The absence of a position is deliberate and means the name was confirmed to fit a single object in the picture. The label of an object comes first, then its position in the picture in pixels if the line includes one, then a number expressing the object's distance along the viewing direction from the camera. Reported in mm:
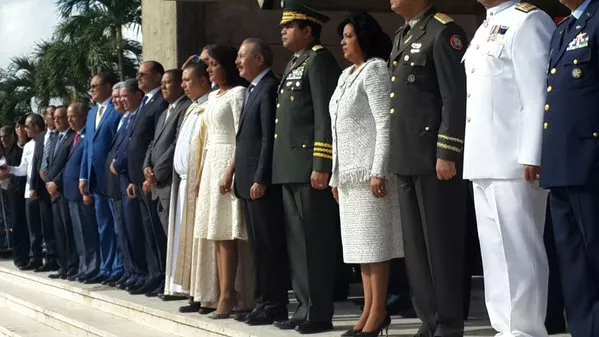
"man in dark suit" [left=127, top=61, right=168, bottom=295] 9039
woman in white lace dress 7301
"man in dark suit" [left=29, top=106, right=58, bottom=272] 11984
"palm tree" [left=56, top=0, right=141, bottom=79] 27391
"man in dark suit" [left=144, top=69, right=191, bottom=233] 8422
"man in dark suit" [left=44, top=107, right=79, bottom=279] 11359
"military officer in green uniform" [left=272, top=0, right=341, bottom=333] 6453
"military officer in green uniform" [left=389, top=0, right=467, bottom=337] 5328
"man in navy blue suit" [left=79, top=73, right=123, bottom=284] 10086
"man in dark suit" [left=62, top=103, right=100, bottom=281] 10938
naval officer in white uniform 4746
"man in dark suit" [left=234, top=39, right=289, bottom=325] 6934
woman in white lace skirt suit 5875
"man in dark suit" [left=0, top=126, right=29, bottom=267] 13758
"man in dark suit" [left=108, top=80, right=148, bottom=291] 9383
